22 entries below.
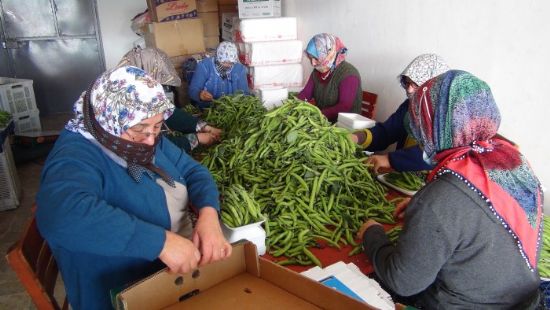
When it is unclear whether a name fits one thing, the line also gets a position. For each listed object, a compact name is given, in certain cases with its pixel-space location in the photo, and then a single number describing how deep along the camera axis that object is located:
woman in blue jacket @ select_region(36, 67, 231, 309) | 1.01
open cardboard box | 0.94
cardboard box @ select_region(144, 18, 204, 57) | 5.30
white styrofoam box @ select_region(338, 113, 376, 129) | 2.61
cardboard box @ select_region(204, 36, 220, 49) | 5.98
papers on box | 1.27
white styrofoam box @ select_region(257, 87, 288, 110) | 4.04
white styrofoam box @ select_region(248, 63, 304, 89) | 4.64
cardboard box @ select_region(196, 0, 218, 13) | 5.77
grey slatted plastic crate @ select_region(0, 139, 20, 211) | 3.78
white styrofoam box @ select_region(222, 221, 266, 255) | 1.49
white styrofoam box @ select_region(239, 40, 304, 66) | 4.53
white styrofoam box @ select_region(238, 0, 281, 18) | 4.70
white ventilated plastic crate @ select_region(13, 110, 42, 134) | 5.29
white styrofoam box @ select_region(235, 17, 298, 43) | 4.51
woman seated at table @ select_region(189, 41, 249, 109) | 4.09
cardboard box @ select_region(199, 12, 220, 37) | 5.88
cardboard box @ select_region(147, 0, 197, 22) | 5.25
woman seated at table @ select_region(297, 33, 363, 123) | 3.41
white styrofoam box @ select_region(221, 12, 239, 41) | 5.60
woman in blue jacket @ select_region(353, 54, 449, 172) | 2.10
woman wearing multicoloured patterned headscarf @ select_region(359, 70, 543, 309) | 1.12
